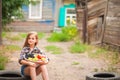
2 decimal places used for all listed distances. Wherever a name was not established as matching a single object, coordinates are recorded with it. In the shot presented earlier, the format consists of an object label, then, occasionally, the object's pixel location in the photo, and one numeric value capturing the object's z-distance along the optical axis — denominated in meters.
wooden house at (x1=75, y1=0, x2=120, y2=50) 9.30
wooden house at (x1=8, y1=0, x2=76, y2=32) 17.31
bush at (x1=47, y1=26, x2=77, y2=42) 12.23
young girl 4.53
